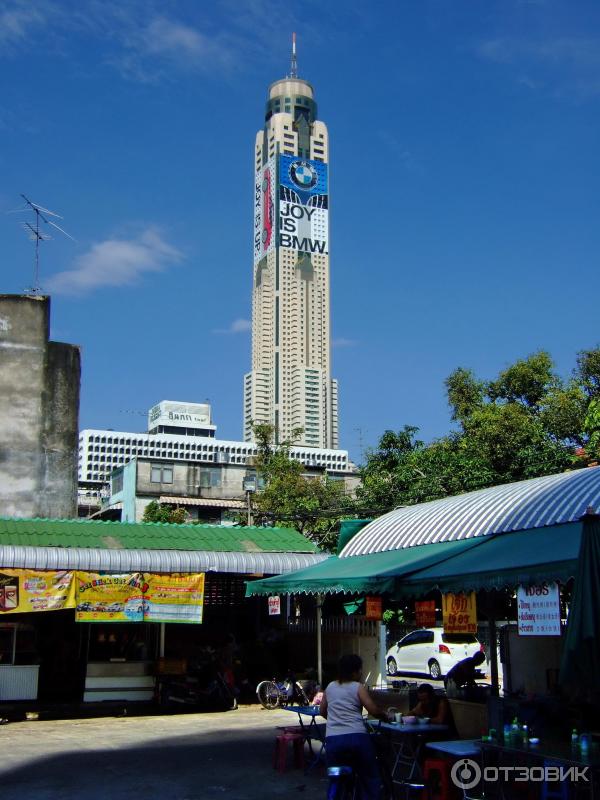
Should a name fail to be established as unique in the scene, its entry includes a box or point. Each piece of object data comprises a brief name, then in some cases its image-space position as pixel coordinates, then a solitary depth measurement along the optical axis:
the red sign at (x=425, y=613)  12.45
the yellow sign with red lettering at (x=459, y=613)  10.47
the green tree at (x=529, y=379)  38.97
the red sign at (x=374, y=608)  13.66
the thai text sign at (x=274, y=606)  18.17
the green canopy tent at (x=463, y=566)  8.52
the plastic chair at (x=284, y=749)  11.15
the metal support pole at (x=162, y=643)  18.52
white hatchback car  25.06
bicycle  16.45
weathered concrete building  24.09
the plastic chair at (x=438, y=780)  8.95
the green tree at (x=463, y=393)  41.28
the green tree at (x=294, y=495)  40.28
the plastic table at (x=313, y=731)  11.25
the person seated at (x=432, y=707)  9.93
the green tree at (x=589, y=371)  38.22
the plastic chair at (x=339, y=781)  7.36
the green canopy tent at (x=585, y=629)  6.57
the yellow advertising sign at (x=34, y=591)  15.84
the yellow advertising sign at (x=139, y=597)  16.48
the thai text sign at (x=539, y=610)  8.43
